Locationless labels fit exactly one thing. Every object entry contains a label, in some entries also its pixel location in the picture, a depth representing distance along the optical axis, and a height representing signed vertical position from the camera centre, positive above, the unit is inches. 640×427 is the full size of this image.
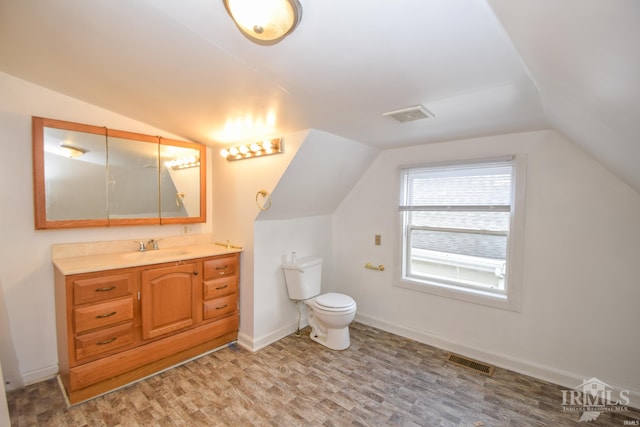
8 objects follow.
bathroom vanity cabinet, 71.9 -35.3
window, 90.2 -8.7
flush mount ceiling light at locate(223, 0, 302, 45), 37.2 +26.7
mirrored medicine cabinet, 81.2 +9.0
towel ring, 95.7 +1.5
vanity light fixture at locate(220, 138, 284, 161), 91.2 +19.4
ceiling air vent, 69.0 +24.3
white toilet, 99.6 -37.7
